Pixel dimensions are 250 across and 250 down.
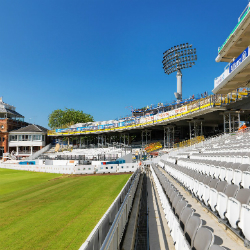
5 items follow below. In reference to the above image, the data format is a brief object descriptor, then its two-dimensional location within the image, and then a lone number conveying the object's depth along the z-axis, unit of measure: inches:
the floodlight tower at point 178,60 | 2508.6
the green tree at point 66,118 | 3395.7
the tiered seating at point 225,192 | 163.6
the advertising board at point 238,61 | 730.2
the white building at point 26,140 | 2354.8
